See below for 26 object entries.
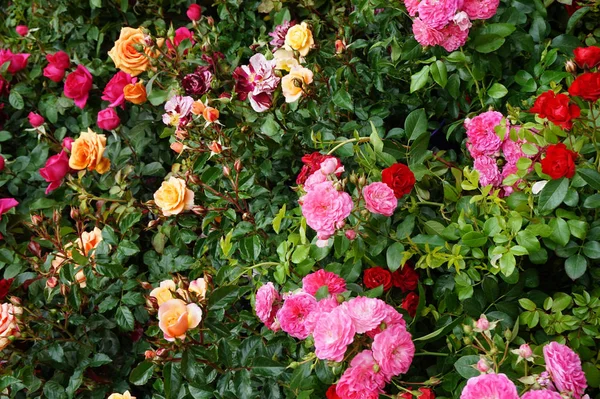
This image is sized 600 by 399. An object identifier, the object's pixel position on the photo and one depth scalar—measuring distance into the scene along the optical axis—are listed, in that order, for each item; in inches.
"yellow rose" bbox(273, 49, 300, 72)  61.9
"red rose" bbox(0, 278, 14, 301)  62.9
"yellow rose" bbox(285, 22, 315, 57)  61.7
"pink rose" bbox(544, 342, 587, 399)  36.5
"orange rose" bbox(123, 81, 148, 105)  69.8
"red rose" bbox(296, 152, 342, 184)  51.9
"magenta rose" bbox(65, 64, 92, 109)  74.7
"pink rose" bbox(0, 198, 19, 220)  68.1
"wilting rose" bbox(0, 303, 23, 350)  55.6
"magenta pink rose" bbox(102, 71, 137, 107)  71.4
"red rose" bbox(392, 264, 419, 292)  49.4
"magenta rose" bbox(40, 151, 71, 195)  67.8
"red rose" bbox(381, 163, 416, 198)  46.4
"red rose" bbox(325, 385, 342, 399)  41.5
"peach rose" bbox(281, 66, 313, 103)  58.6
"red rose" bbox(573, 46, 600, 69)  47.0
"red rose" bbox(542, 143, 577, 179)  43.2
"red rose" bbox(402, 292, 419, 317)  48.6
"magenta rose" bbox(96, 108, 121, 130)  70.3
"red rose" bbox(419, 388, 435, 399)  40.4
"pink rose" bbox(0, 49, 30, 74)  79.8
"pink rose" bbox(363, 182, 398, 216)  44.7
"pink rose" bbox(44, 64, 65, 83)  77.3
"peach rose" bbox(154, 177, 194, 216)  57.8
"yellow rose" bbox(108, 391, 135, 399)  51.5
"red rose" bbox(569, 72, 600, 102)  43.1
